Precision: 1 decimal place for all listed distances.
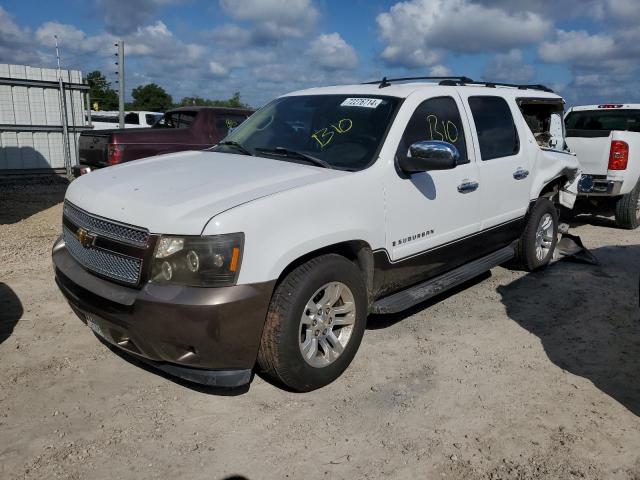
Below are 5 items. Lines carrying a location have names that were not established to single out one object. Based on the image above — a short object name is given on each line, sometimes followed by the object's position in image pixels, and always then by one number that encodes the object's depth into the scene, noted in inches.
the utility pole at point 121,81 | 510.6
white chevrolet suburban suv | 111.3
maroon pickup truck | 324.8
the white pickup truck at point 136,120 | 802.5
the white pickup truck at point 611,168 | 298.7
